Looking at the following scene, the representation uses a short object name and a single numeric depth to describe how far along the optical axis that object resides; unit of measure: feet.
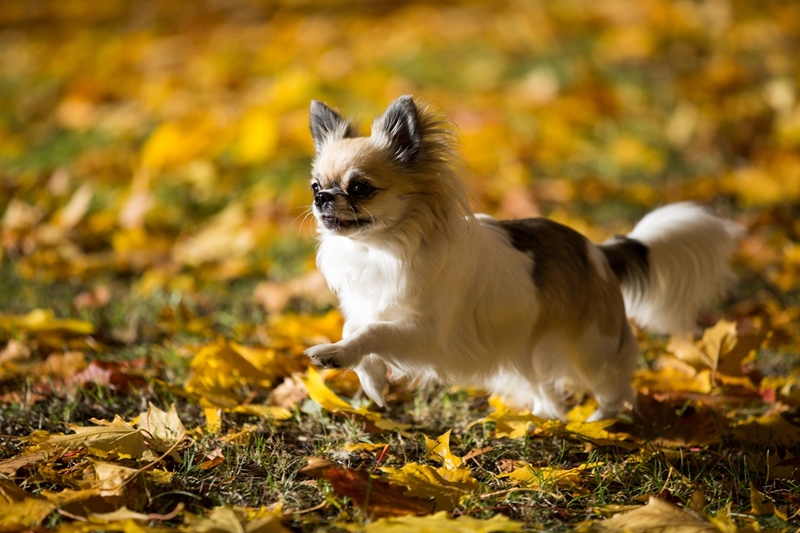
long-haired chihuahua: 17.01
